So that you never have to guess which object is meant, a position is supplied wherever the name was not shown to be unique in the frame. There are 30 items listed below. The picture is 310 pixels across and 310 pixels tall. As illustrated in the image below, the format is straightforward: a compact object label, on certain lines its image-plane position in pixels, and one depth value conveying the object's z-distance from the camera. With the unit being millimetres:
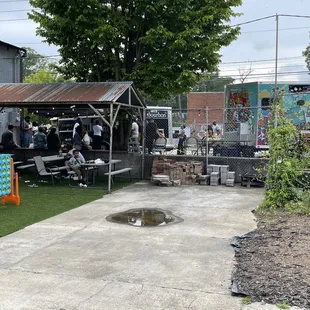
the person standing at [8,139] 15227
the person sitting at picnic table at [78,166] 12008
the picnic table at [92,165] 11648
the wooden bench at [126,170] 11972
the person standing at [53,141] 15461
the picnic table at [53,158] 12769
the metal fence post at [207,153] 13148
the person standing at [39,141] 15544
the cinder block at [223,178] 12617
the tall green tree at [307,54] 43903
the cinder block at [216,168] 12773
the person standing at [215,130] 20031
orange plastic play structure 9188
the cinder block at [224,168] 12641
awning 11320
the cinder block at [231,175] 12414
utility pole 9629
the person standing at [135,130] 16506
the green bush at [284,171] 8664
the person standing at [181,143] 15100
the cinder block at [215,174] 12516
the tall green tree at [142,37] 13094
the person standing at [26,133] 18688
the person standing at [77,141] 13702
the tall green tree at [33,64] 72438
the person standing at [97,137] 16844
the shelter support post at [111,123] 11086
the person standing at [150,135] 14938
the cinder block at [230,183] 12375
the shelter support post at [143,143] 13781
